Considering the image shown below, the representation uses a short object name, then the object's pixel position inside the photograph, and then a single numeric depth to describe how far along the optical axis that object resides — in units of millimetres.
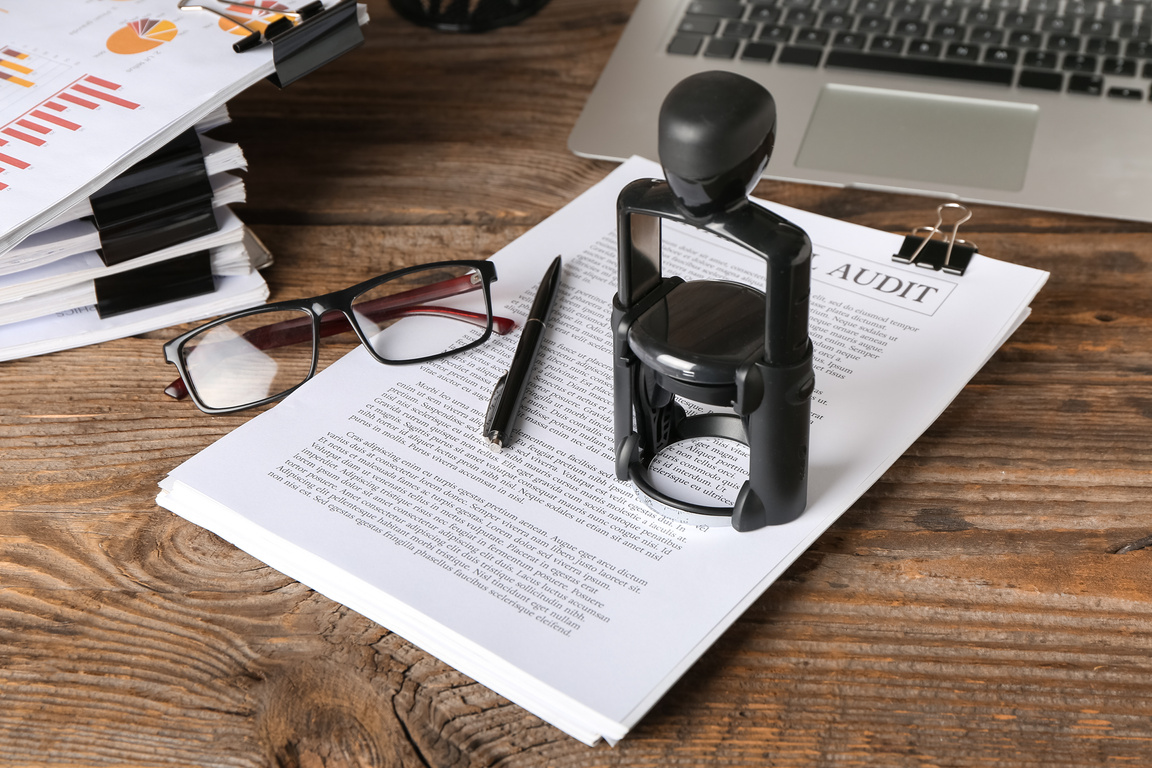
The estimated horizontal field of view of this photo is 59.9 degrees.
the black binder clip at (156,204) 670
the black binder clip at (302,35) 722
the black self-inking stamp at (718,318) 403
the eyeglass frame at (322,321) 662
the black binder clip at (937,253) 688
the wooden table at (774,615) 473
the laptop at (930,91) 808
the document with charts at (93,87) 635
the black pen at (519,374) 592
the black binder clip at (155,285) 714
